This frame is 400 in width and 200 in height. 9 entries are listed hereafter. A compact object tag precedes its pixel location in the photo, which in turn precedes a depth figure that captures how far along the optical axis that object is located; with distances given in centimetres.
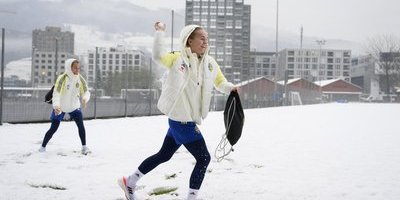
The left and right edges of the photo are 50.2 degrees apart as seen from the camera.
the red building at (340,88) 8801
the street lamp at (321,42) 9769
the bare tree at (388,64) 7362
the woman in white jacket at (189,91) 396
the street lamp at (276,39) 3852
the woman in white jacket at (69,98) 766
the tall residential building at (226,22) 13938
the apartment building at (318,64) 14825
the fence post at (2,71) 1283
